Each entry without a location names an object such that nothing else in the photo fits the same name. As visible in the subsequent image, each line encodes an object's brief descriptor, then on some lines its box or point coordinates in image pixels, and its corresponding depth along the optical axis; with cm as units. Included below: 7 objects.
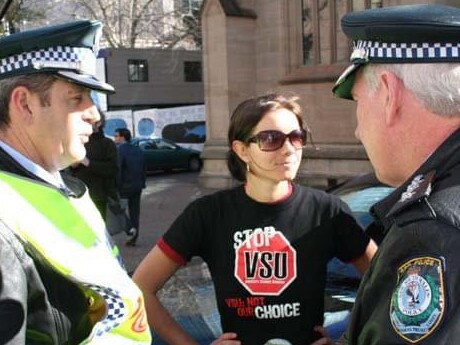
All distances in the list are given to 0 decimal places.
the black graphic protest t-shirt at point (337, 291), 294
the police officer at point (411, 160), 117
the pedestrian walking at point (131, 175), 935
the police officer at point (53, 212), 127
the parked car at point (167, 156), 2234
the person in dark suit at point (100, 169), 751
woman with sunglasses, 219
